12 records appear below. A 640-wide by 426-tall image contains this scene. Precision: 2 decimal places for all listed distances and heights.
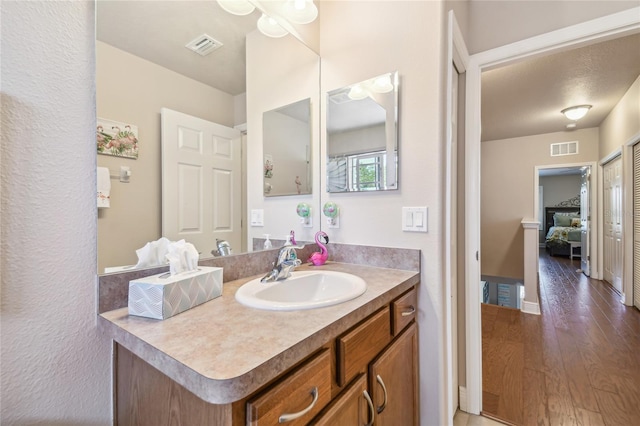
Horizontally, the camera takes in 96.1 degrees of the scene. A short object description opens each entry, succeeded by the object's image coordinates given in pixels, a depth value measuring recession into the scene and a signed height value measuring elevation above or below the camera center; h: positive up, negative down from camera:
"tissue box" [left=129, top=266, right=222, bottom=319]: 0.74 -0.22
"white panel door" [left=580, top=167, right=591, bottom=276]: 5.07 -0.31
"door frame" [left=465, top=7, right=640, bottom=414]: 1.64 -0.02
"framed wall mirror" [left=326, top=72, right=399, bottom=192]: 1.41 +0.40
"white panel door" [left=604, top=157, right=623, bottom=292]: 3.79 -0.19
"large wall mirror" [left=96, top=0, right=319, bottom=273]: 0.85 +0.45
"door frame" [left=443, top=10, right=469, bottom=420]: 1.32 -0.03
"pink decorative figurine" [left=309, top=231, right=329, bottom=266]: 1.48 -0.22
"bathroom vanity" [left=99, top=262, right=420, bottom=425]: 0.53 -0.34
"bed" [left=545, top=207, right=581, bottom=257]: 7.30 -0.53
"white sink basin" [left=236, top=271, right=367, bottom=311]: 0.83 -0.28
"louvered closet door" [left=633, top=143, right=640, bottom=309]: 3.31 -0.18
